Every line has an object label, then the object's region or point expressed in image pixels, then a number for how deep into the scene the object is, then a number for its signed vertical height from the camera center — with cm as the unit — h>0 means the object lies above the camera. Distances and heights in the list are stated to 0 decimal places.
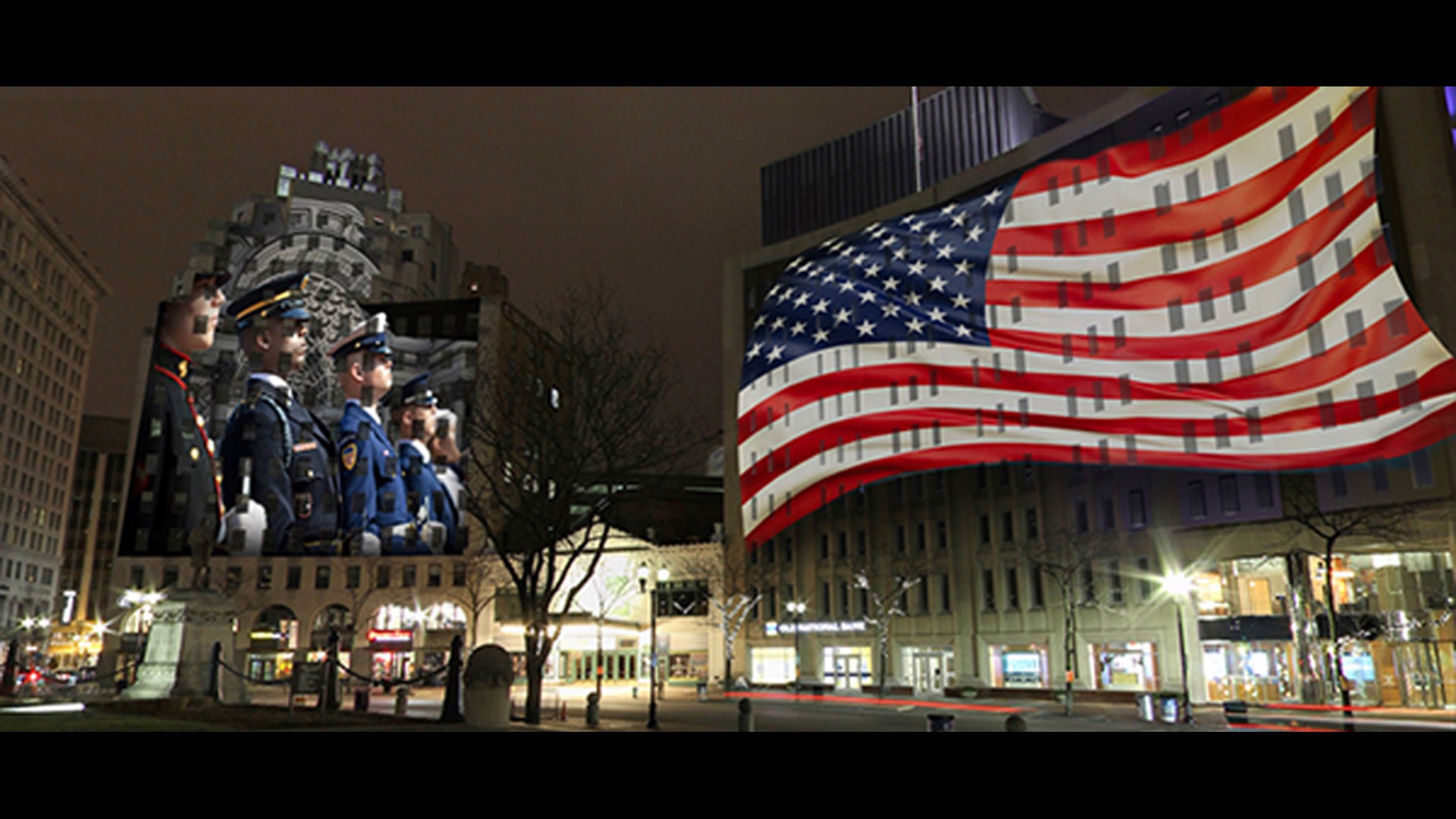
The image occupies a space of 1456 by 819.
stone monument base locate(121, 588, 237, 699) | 2858 -31
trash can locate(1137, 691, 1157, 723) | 3616 -260
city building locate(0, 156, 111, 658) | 12212 +3161
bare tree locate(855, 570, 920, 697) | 6638 +219
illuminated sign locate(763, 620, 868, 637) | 7038 +53
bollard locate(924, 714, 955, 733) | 2345 -204
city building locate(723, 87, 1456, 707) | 4312 +390
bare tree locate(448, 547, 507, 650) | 8938 +459
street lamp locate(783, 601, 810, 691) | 6902 +169
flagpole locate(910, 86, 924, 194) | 7650 +4018
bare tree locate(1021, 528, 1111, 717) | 5334 +405
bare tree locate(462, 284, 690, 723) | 3256 +690
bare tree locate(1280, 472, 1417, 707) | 4262 +459
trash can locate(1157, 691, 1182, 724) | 3450 -249
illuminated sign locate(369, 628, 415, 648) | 9188 -42
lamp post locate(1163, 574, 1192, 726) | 4556 +231
